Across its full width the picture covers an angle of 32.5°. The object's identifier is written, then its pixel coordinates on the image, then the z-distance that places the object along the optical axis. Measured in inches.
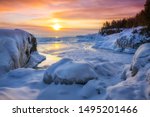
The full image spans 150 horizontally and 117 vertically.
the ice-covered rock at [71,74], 366.6
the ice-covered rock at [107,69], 414.7
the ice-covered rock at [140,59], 346.0
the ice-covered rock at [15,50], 515.7
